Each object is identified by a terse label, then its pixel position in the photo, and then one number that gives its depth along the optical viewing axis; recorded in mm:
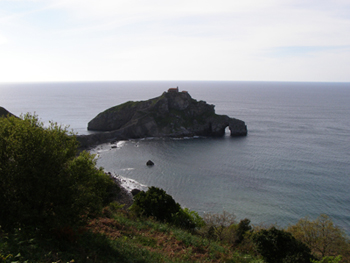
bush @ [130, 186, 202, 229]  35469
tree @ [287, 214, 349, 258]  32906
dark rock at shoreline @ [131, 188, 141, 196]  59975
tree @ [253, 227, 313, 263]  26359
